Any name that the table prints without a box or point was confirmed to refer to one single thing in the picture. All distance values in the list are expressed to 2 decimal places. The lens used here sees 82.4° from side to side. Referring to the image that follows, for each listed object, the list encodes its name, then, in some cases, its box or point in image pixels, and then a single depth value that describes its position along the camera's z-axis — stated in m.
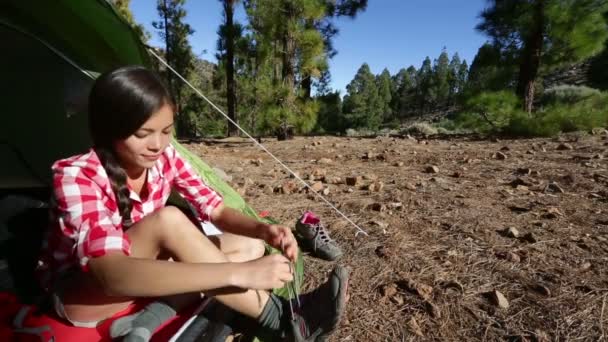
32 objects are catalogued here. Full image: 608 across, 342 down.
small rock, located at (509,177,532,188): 2.96
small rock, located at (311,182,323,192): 3.03
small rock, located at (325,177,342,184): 3.33
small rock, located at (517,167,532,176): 3.28
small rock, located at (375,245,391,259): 1.91
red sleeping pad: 1.04
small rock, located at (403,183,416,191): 2.99
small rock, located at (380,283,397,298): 1.63
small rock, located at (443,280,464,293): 1.59
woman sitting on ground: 0.94
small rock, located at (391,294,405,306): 1.57
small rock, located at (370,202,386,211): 2.51
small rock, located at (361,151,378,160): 4.53
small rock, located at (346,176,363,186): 3.23
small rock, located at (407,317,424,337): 1.40
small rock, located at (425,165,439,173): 3.56
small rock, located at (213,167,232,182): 3.43
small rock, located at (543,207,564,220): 2.27
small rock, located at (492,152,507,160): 4.01
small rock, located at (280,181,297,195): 3.08
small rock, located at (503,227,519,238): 2.03
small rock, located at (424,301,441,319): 1.47
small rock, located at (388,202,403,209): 2.57
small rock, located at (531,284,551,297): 1.51
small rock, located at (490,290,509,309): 1.47
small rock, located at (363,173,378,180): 3.38
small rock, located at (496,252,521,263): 1.78
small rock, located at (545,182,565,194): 2.76
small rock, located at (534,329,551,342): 1.30
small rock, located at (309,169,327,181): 3.49
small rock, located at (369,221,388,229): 2.23
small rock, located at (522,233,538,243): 1.95
